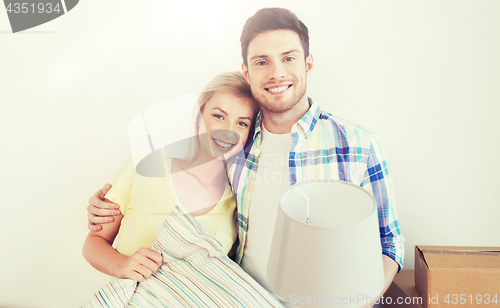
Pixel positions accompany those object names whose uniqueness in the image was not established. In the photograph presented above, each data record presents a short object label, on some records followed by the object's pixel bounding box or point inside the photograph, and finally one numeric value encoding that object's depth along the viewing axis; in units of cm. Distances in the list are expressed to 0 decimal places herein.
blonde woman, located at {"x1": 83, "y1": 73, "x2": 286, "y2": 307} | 101
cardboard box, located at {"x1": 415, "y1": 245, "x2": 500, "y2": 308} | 94
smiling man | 103
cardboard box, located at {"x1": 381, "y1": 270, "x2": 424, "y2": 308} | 105
